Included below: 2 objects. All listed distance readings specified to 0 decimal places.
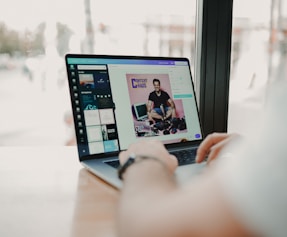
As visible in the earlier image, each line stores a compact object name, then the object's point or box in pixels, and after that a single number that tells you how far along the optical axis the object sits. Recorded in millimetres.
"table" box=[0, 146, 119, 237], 594
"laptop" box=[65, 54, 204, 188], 981
